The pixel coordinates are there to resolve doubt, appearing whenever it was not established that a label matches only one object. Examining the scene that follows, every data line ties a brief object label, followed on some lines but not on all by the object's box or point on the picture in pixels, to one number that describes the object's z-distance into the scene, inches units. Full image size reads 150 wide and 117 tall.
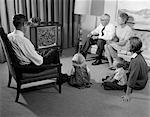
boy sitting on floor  111.7
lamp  148.2
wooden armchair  91.0
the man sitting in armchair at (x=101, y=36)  151.6
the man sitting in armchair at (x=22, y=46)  93.4
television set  145.7
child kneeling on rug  115.0
